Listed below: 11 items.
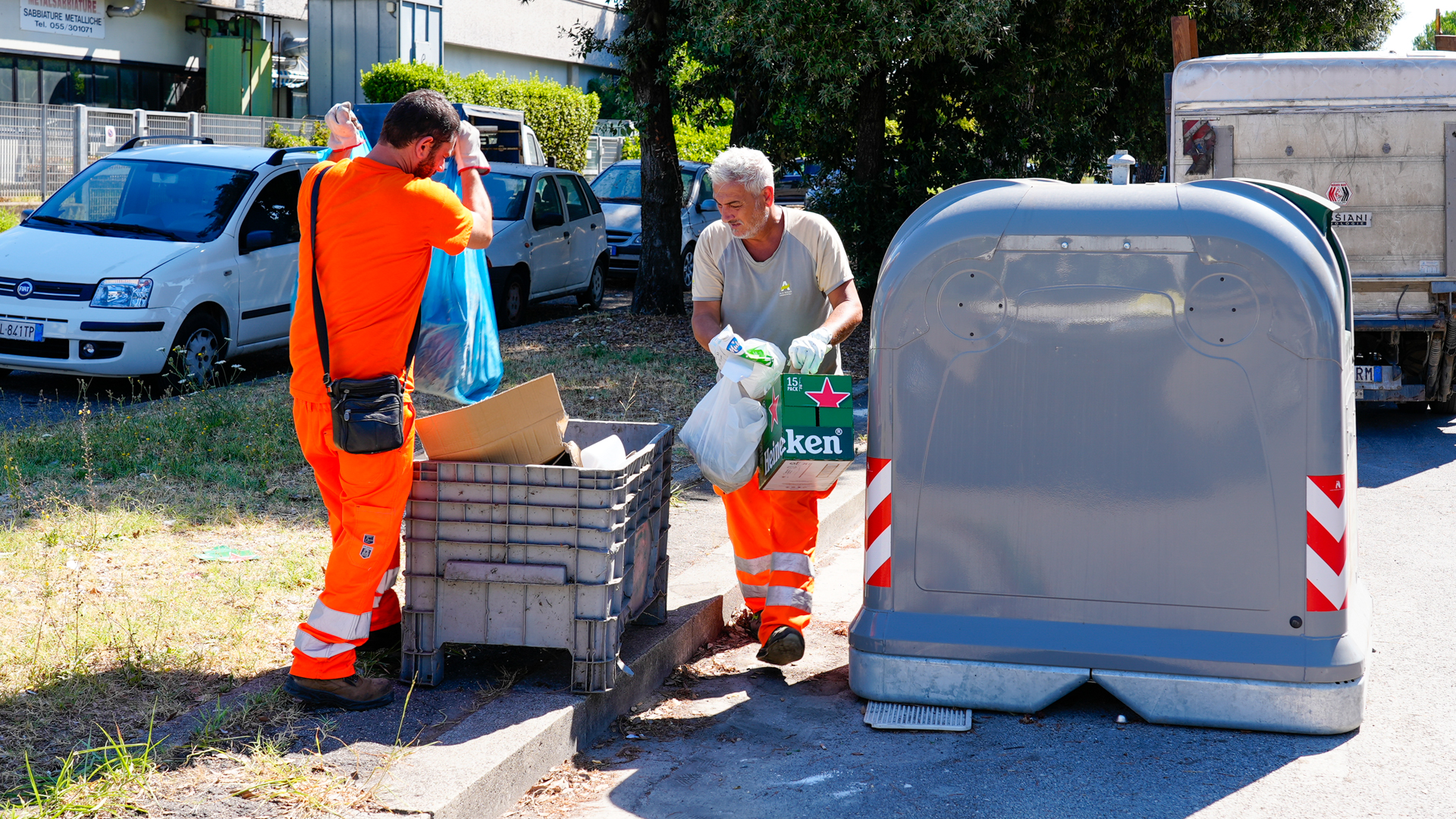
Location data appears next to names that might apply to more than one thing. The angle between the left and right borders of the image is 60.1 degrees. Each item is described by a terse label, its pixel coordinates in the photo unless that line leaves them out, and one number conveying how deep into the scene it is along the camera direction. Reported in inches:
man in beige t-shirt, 184.4
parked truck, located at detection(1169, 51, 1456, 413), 370.6
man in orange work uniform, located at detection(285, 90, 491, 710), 147.6
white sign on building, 1136.2
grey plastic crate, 151.0
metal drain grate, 164.7
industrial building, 1166.3
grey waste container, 155.7
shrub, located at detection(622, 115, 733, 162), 1077.1
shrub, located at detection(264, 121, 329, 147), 1097.4
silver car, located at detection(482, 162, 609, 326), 539.2
